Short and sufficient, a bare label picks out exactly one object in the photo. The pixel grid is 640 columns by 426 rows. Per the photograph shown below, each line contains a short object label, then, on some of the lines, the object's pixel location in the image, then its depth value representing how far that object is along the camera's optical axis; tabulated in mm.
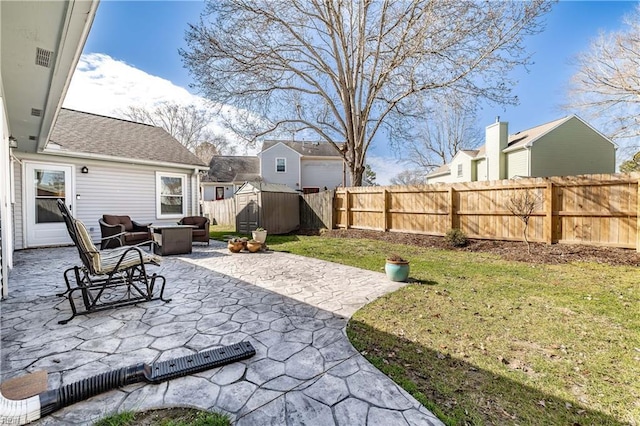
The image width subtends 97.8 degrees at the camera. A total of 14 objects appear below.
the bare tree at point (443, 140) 24297
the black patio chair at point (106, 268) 3240
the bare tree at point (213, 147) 28800
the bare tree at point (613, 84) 12719
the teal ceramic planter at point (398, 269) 4668
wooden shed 11562
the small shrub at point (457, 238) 7715
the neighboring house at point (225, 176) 24078
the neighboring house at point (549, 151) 15188
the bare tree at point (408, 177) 32100
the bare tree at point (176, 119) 23625
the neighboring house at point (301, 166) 23297
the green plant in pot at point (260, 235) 8273
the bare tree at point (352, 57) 9047
